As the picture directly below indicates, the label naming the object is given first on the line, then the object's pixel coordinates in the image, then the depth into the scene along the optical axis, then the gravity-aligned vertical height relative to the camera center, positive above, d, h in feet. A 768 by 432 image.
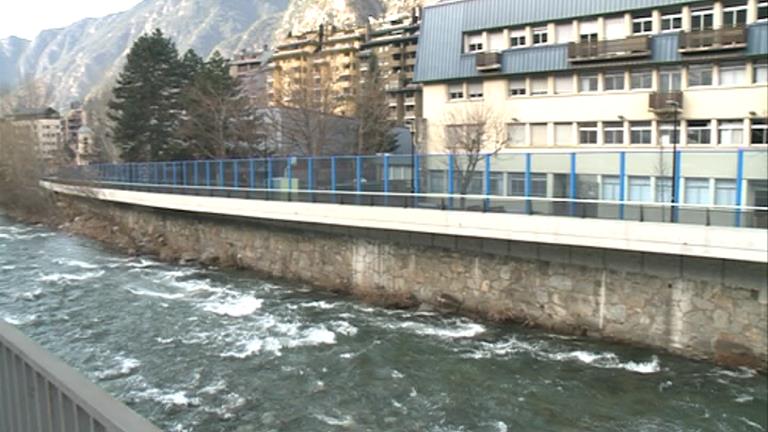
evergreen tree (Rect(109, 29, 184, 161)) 124.16 +13.92
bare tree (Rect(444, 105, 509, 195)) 87.81 +6.40
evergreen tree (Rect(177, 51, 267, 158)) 109.09 +9.11
